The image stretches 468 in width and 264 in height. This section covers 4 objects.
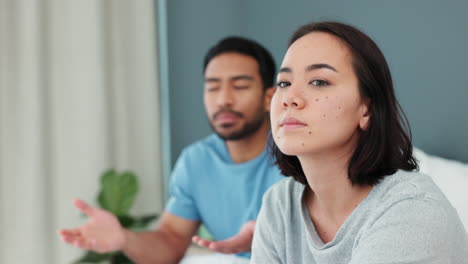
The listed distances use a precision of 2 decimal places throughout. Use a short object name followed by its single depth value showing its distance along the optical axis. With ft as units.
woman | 3.37
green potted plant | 8.89
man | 6.71
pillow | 5.05
